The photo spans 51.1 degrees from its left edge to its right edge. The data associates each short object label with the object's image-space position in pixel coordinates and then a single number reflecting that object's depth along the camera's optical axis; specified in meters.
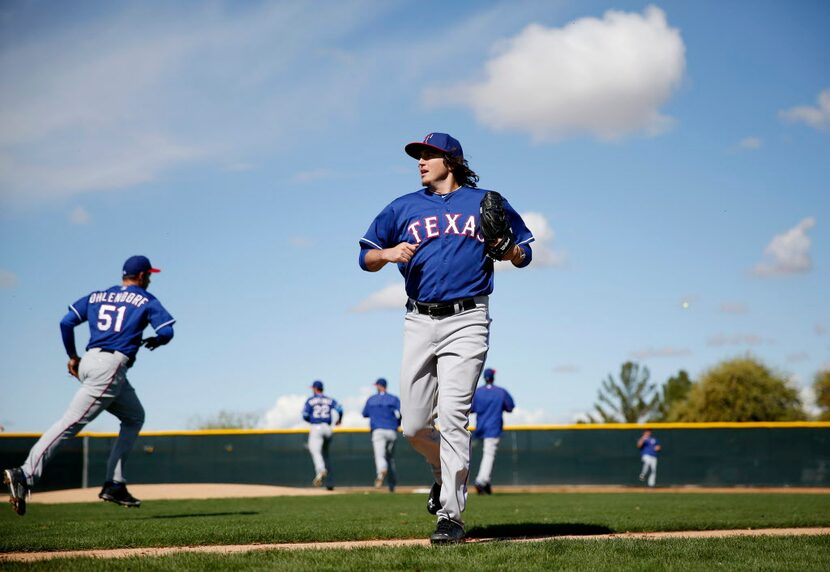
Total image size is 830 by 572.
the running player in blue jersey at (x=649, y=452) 22.75
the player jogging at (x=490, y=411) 14.59
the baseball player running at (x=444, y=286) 5.01
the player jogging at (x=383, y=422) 17.17
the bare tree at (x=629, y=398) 65.06
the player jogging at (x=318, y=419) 17.09
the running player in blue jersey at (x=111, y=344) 7.30
